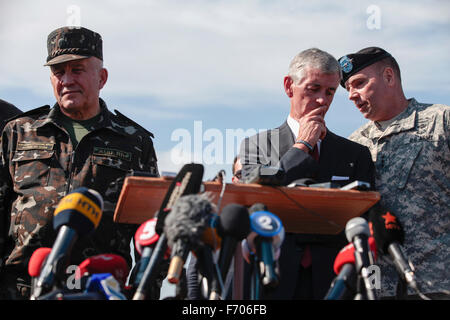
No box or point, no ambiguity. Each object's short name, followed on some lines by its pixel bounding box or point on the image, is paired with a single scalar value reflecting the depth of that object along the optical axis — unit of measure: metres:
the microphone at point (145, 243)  2.35
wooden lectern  2.60
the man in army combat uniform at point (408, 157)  4.03
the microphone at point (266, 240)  2.17
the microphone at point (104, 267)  2.48
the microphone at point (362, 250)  2.25
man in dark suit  3.06
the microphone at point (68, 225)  2.20
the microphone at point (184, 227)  2.04
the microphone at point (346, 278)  2.32
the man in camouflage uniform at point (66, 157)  3.61
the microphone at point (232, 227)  2.22
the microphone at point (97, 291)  2.14
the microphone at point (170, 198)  2.15
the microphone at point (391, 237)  2.38
